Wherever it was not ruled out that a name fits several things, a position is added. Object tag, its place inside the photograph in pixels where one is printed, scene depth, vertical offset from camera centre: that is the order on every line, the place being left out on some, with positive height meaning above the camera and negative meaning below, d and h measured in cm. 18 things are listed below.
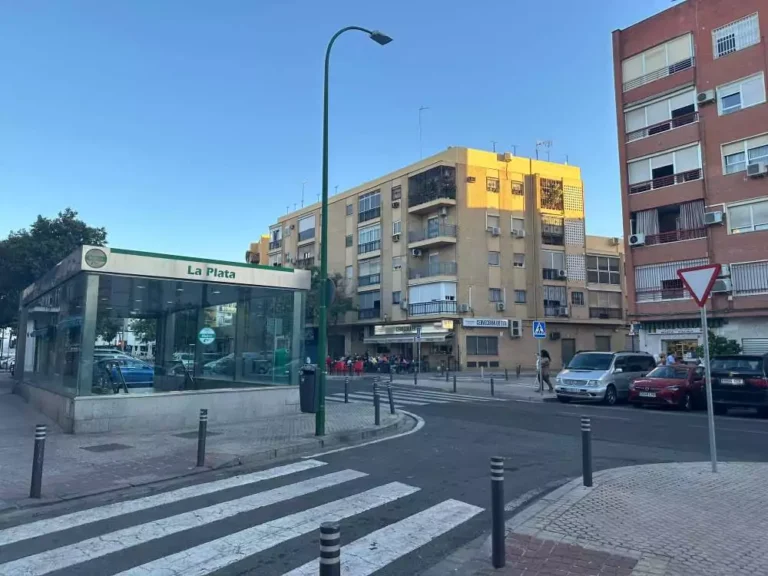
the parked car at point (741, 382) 1671 -72
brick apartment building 2617 +903
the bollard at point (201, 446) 887 -138
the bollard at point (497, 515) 485 -130
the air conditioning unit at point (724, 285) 2658 +315
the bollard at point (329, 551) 306 -102
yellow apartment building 4578 +736
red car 1845 -100
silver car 2048 -71
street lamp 1178 +181
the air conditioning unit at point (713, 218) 2680 +619
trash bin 1181 -74
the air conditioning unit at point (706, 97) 2750 +1189
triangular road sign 824 +107
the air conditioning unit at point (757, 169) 2536 +792
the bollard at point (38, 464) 711 -134
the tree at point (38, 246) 2697 +475
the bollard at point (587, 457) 745 -126
